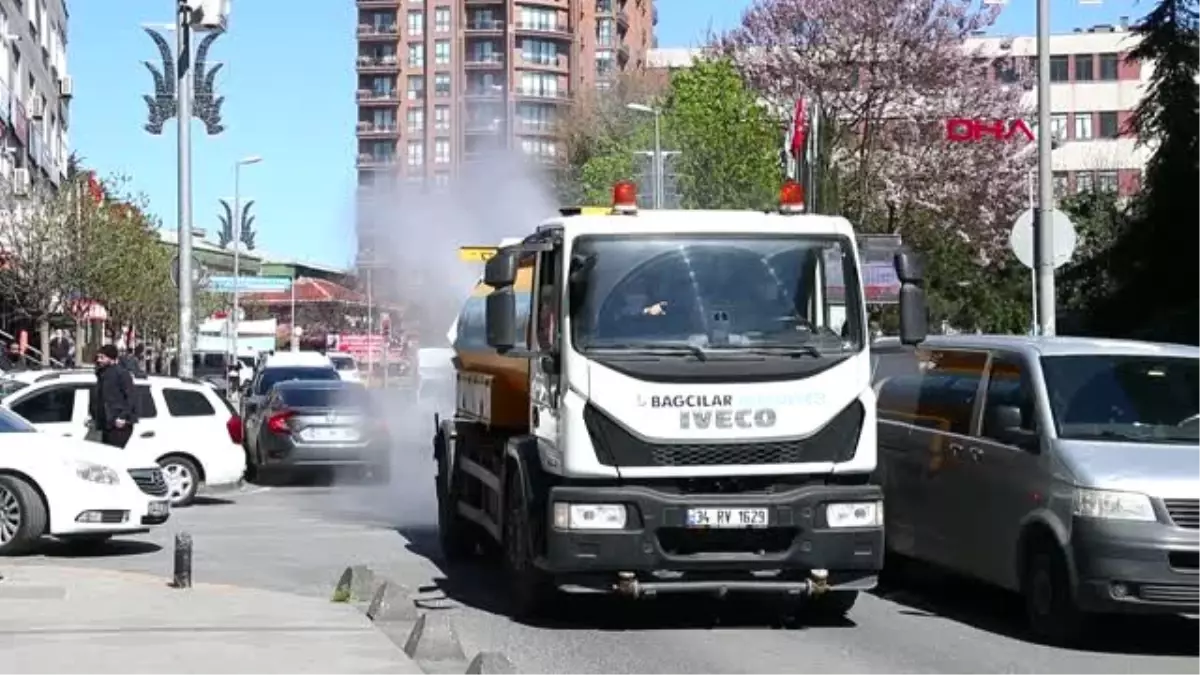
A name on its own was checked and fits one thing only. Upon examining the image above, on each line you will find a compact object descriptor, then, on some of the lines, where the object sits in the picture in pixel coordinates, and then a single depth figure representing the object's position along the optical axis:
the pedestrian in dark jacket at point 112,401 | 20.06
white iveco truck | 11.30
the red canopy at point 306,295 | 112.88
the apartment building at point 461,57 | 112.81
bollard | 13.39
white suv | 21.67
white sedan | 15.84
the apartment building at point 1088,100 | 86.81
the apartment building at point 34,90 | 51.48
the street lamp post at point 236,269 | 66.31
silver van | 10.74
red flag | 35.92
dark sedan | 25.77
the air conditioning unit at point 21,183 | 47.47
